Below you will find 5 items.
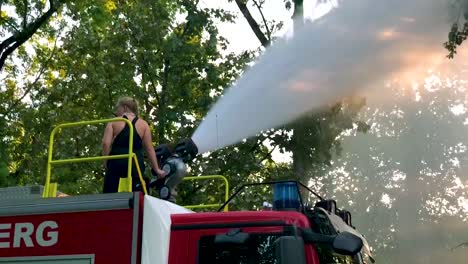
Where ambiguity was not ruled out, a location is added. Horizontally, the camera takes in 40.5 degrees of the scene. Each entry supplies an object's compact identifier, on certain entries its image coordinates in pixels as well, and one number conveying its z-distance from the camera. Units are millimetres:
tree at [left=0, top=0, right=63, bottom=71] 16688
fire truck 4355
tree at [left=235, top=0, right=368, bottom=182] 15273
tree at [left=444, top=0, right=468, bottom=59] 10109
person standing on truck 5812
